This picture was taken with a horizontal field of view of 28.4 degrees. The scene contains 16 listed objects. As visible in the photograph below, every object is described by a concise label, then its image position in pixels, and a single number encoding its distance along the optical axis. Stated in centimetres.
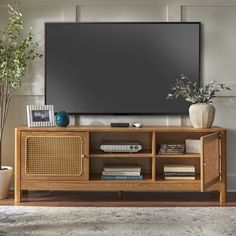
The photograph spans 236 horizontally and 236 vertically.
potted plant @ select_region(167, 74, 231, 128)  427
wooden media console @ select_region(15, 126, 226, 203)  421
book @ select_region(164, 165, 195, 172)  430
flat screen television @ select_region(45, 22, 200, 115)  461
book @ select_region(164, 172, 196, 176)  429
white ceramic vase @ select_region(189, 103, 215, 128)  425
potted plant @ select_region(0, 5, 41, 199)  438
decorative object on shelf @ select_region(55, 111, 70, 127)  434
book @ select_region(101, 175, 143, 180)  423
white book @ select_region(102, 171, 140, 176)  426
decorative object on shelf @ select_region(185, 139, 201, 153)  438
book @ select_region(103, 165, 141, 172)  429
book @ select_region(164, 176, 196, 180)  427
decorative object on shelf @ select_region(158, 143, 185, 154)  432
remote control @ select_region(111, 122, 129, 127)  439
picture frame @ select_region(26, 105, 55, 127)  436
